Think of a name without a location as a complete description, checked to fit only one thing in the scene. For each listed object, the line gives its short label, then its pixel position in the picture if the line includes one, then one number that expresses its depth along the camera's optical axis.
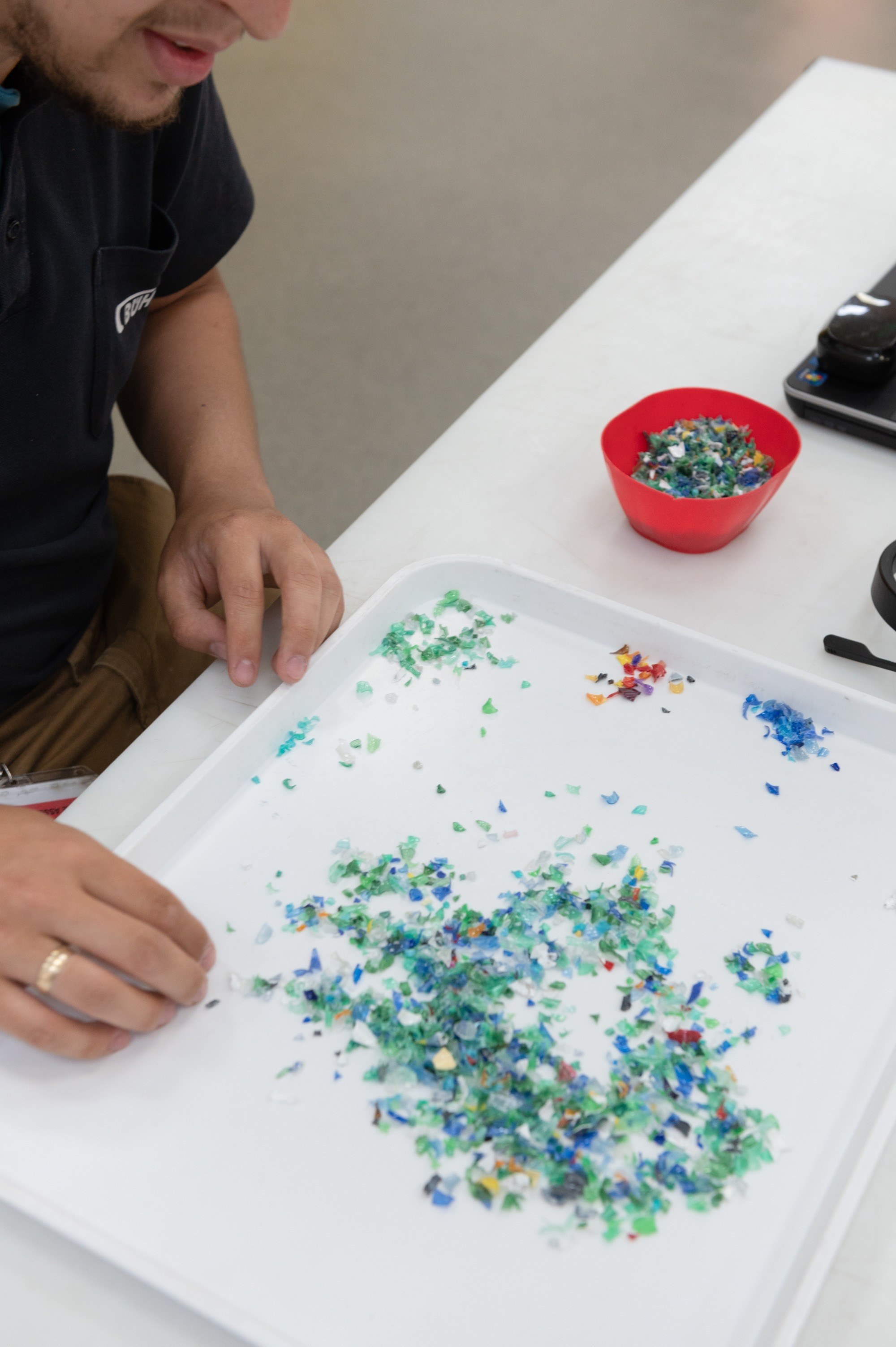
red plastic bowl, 0.88
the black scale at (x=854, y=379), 1.00
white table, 0.56
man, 0.61
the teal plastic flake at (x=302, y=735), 0.79
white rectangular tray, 0.54
